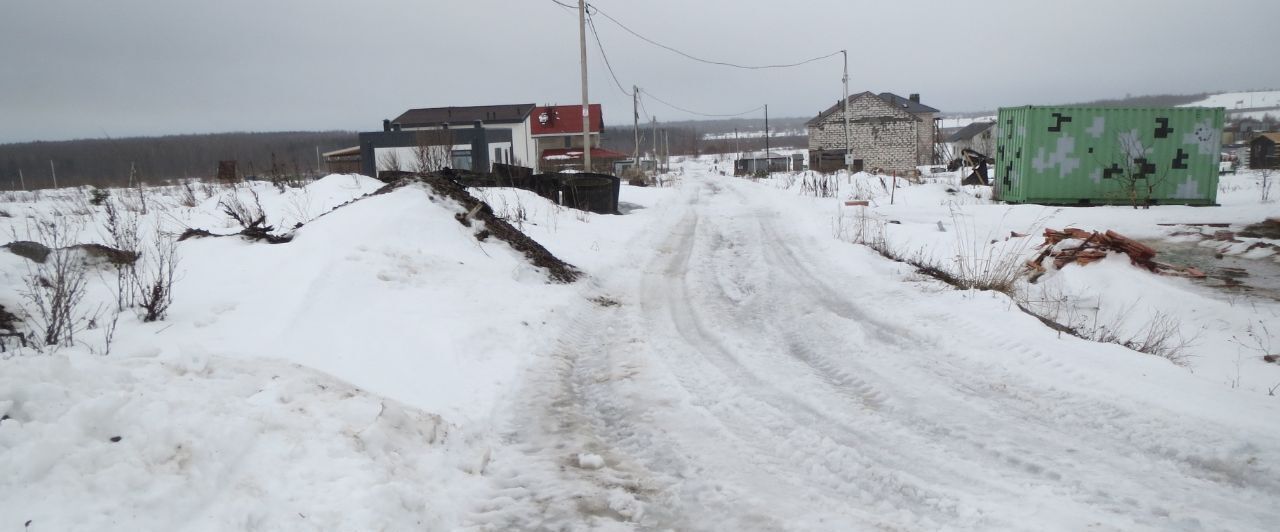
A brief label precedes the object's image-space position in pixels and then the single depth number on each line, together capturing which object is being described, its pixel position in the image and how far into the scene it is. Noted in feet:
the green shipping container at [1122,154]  62.44
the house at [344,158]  145.36
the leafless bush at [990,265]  26.21
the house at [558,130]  215.31
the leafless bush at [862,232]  38.30
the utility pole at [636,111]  151.49
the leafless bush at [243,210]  37.63
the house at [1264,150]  161.89
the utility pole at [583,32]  71.10
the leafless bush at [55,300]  14.05
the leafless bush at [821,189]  79.30
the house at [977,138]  201.67
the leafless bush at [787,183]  104.01
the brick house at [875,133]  178.19
